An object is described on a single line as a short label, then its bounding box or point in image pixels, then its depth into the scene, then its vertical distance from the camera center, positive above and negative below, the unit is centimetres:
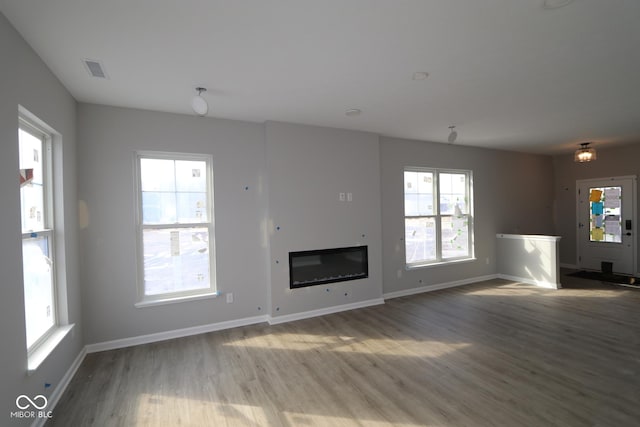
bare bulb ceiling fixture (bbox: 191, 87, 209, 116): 273 +102
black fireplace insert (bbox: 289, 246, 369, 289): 411 -78
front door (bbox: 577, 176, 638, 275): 600 -39
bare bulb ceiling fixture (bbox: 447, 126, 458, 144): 418 +104
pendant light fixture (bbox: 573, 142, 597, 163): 540 +93
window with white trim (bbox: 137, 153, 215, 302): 349 -12
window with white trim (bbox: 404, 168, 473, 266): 529 -12
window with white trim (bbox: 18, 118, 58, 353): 220 -10
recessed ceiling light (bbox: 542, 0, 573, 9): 167 +115
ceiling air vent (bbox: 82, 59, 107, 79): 231 +121
